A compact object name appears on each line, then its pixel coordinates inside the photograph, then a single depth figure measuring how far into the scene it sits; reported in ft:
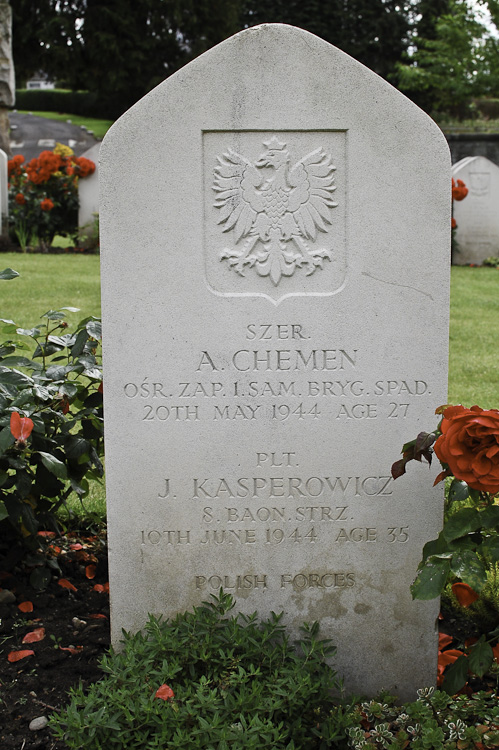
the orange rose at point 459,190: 36.86
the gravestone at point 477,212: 38.58
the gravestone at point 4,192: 35.22
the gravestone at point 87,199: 37.19
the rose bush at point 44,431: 9.32
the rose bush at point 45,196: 36.99
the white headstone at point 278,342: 8.36
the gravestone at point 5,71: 41.68
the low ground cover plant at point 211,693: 7.36
